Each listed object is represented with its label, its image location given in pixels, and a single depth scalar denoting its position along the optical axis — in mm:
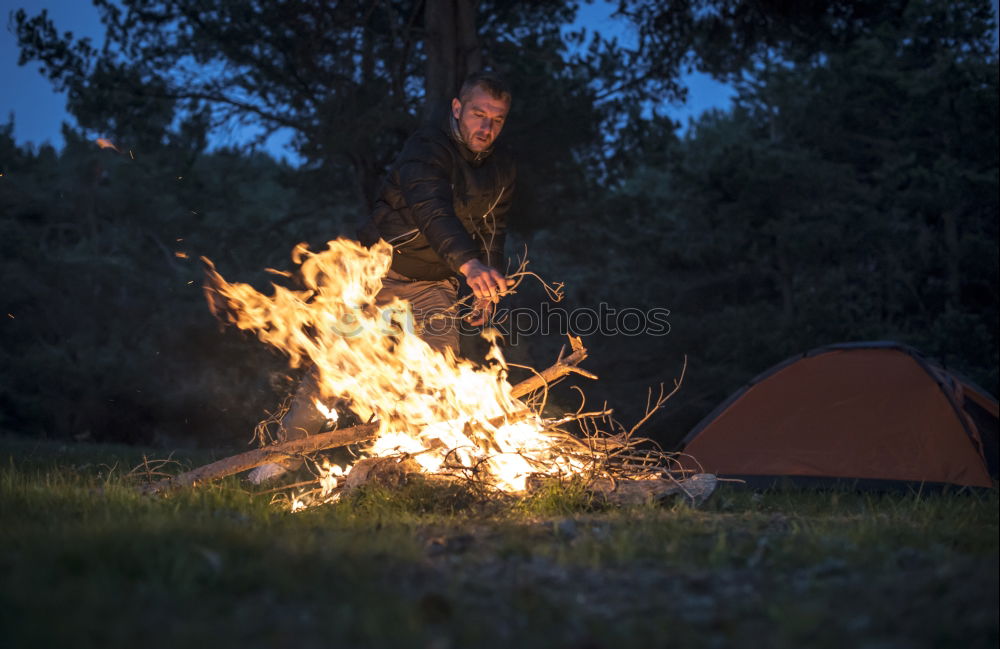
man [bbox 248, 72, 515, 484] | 5145
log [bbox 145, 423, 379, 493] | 5227
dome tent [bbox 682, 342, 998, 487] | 7066
